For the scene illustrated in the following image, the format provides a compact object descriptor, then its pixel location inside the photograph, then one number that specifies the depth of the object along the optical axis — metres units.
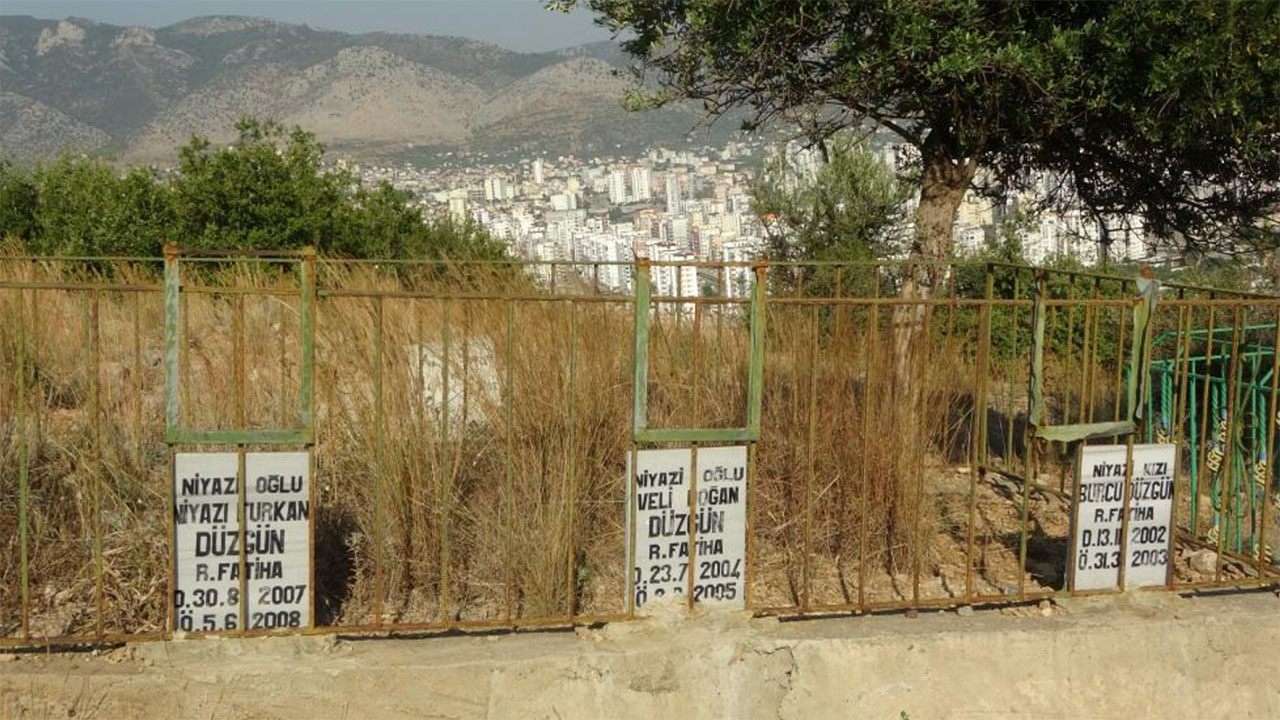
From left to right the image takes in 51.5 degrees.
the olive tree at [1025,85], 6.38
